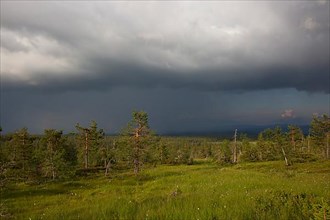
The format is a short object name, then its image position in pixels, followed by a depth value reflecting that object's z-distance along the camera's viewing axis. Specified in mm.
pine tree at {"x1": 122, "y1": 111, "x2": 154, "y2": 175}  61375
